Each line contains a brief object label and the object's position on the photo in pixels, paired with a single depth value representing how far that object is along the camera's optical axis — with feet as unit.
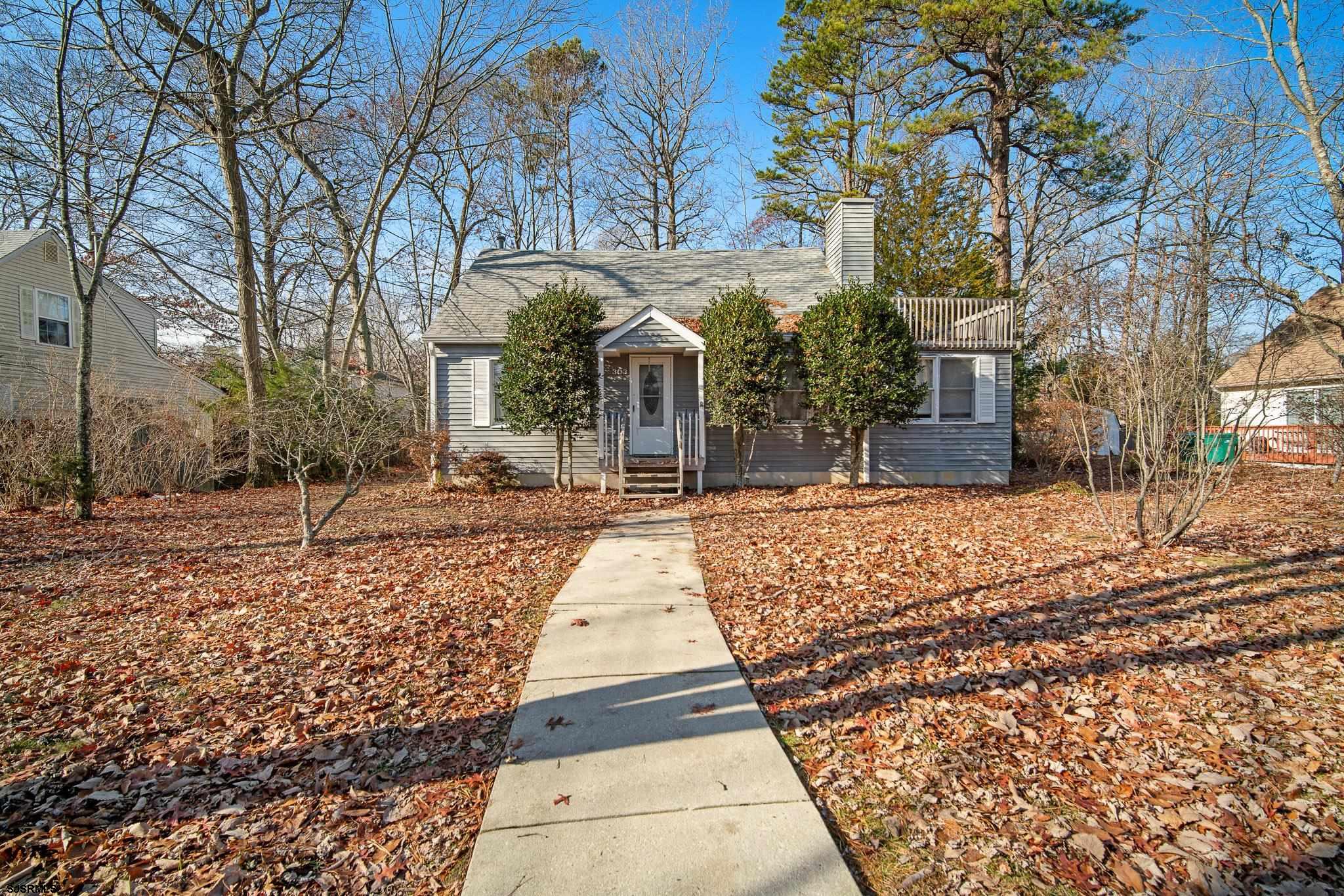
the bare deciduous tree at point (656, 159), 77.61
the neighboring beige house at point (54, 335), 44.14
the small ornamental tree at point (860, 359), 36.86
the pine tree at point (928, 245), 57.98
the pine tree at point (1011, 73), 53.52
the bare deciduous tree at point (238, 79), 32.35
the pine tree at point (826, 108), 60.90
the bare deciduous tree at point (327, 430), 24.04
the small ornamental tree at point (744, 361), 37.04
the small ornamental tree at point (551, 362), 37.88
